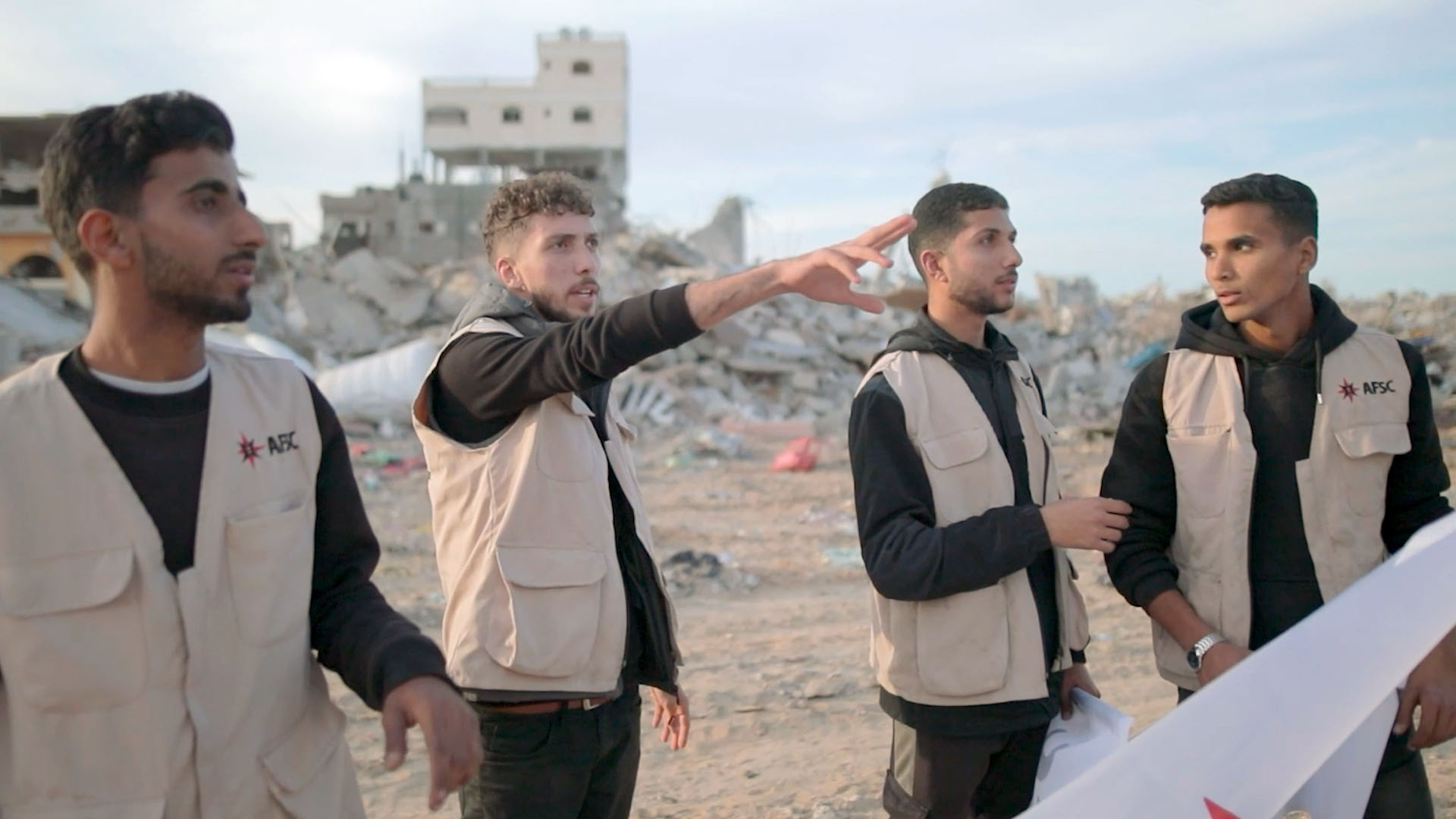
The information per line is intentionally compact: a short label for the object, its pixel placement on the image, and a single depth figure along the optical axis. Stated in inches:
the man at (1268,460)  106.3
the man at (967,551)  105.0
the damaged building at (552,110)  1770.4
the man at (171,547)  64.7
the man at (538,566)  100.2
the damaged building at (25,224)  1066.7
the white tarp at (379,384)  683.4
